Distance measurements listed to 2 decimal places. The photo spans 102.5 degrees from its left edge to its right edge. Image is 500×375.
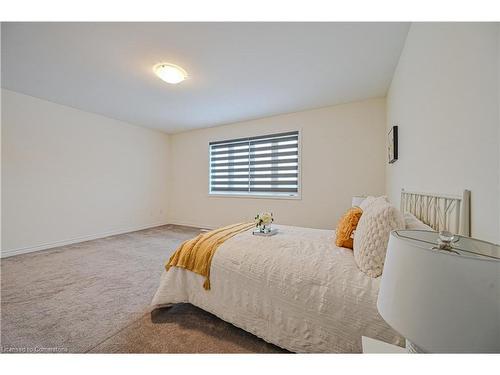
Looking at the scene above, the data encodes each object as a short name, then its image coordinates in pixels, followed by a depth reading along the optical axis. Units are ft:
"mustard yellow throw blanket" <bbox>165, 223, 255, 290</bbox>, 4.99
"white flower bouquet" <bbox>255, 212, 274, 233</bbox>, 6.55
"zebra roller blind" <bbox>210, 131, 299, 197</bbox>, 12.59
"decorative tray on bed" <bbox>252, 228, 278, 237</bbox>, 6.18
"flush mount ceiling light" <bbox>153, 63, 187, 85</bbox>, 7.30
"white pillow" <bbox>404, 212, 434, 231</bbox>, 3.61
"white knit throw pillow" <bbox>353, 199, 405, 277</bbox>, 3.47
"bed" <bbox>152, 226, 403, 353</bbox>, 3.43
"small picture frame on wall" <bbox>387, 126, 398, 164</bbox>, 7.23
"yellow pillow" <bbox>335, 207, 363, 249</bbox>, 5.01
